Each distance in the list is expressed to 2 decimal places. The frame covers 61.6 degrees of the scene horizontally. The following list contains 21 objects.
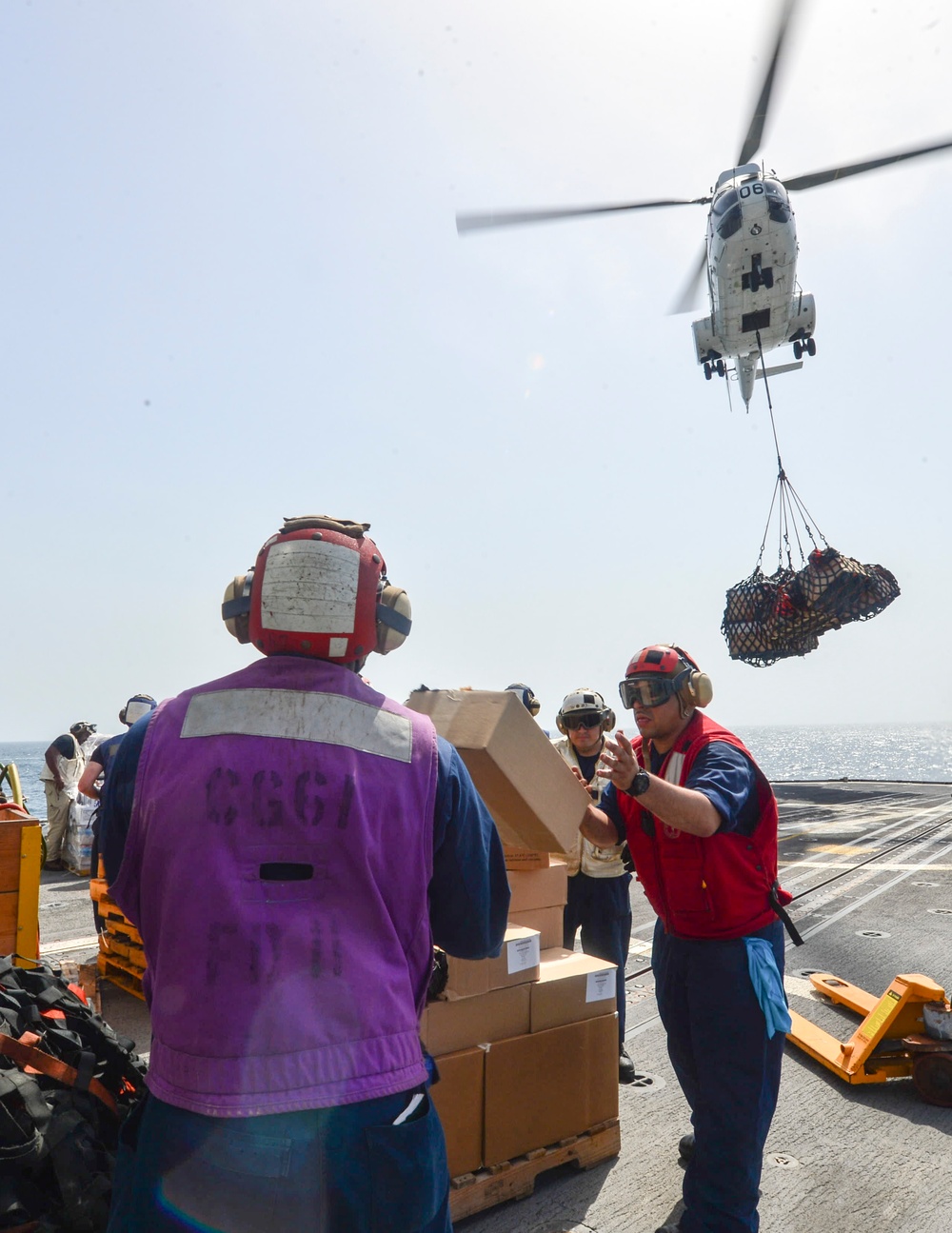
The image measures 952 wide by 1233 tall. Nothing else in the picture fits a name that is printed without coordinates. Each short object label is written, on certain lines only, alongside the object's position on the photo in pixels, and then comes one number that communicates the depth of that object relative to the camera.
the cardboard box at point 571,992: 3.47
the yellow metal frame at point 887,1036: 4.26
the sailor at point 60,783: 11.16
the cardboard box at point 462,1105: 3.10
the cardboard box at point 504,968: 3.20
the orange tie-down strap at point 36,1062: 2.57
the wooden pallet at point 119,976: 5.45
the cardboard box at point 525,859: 3.81
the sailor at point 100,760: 5.95
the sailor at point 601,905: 4.87
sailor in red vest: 2.74
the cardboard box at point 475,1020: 3.15
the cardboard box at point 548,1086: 3.26
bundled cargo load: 12.73
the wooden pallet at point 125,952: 5.24
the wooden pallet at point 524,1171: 3.12
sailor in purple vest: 1.54
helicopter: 14.89
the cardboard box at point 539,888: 3.79
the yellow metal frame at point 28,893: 4.41
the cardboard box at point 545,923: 3.83
